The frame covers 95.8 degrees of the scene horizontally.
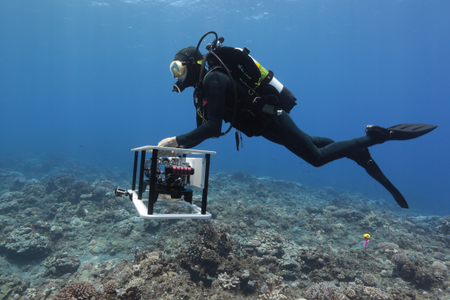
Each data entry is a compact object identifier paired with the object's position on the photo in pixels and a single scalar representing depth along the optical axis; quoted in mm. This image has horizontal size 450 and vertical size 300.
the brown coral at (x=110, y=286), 3875
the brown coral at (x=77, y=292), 3560
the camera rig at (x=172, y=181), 2026
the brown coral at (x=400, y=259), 6266
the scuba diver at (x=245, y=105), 2424
